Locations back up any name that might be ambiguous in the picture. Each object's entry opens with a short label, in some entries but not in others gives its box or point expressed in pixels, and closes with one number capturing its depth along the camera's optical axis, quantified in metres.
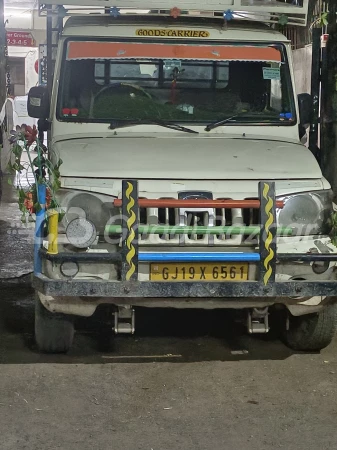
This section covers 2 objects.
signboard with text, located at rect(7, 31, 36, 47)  30.69
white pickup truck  4.96
